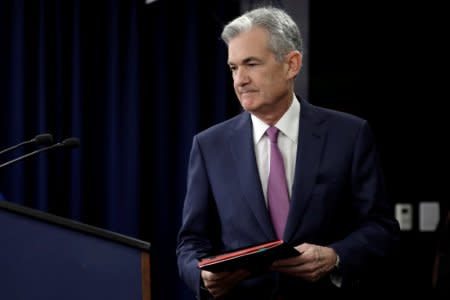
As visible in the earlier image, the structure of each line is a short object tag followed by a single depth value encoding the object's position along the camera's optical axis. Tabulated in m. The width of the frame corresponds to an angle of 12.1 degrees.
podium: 4.66
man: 4.99
